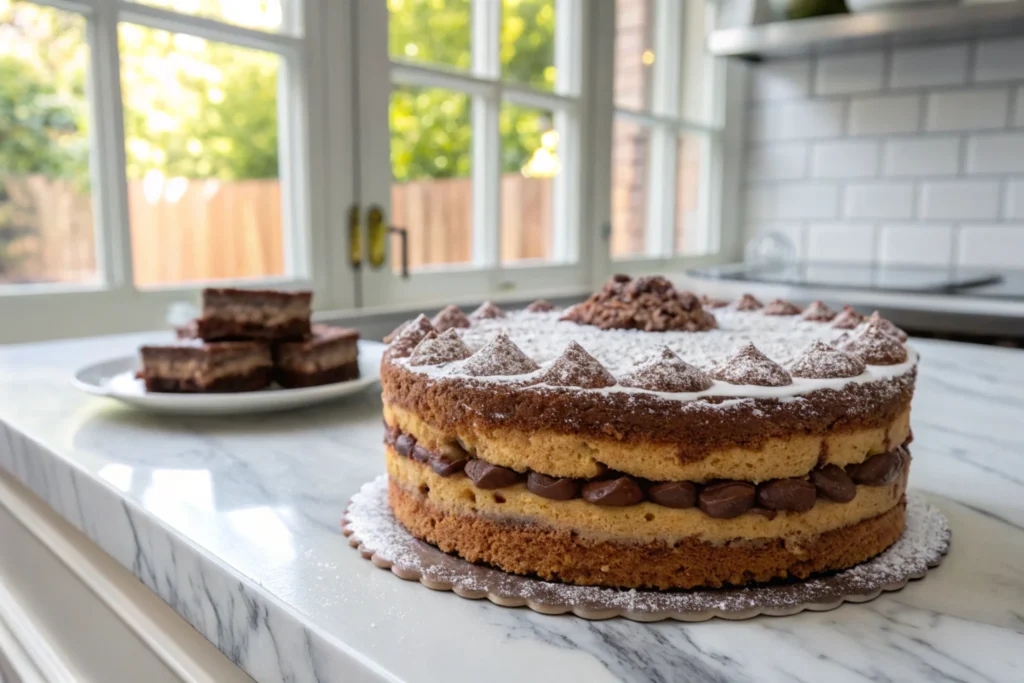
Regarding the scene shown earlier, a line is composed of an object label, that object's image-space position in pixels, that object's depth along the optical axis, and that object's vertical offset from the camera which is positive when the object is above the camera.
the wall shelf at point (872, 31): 2.68 +0.73
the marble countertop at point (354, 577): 0.50 -0.26
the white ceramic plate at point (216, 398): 1.06 -0.21
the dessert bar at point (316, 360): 1.18 -0.18
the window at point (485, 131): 2.45 +0.35
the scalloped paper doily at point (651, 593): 0.58 -0.26
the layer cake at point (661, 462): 0.61 -0.18
